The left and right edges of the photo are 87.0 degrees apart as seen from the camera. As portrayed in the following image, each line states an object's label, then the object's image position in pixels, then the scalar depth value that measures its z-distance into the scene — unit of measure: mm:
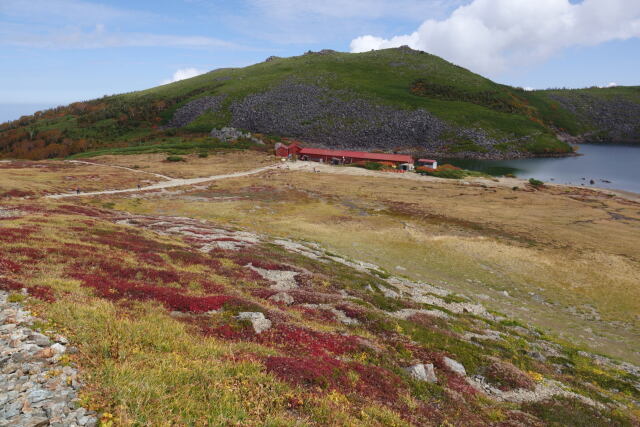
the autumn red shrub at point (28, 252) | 21255
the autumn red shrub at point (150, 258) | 26938
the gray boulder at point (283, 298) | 24344
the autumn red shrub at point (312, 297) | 25297
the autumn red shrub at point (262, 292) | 24725
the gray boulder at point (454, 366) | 18800
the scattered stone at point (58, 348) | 10578
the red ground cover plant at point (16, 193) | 63641
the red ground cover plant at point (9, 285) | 15202
